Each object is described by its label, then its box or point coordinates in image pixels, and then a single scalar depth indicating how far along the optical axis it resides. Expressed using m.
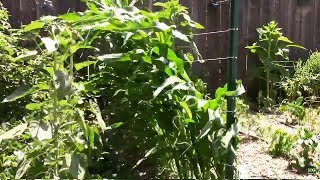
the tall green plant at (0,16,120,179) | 2.01
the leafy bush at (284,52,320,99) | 4.69
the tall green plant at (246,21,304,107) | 4.65
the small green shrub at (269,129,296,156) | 3.11
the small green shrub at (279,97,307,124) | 3.97
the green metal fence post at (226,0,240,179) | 2.49
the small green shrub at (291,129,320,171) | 2.93
